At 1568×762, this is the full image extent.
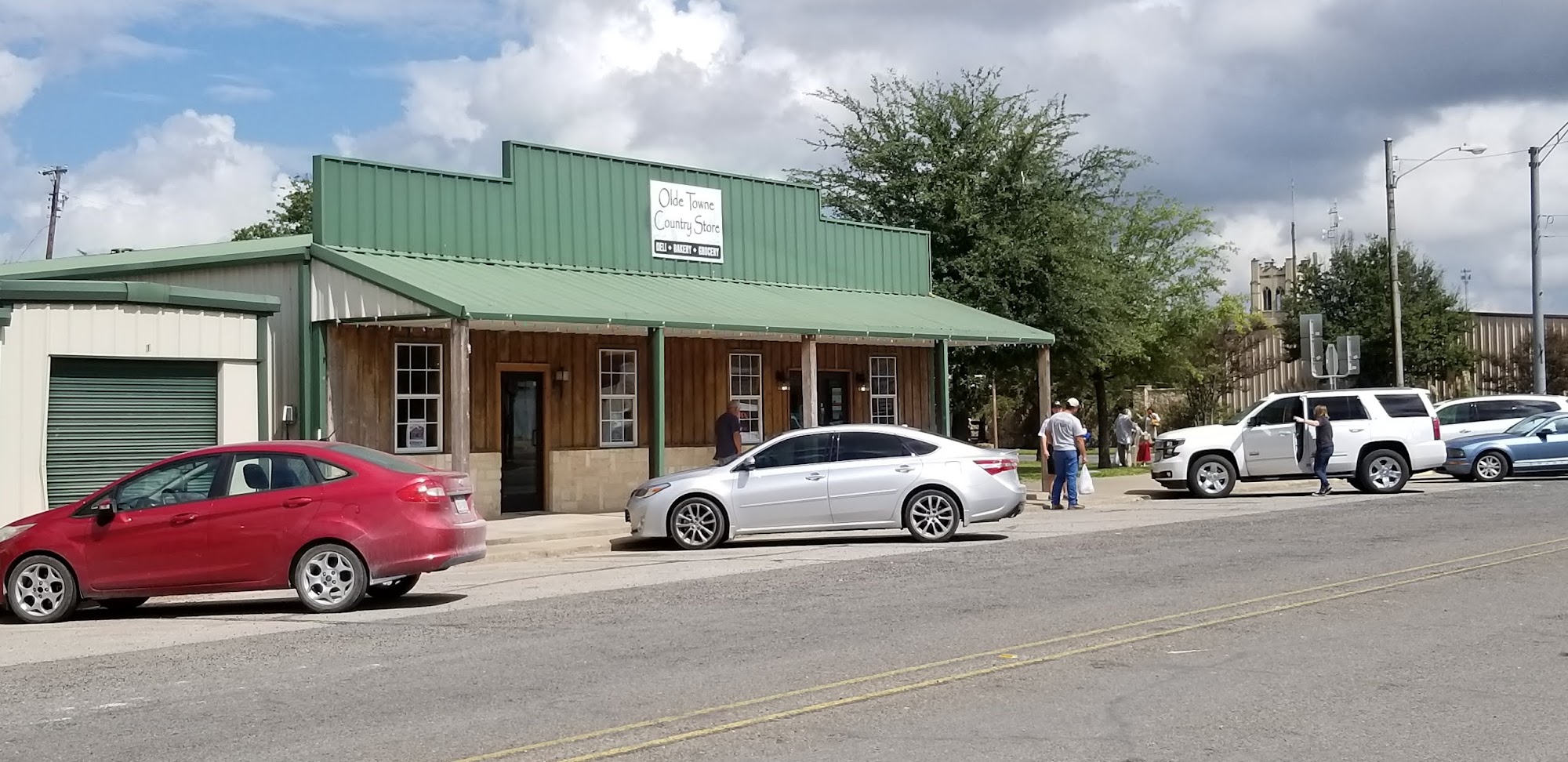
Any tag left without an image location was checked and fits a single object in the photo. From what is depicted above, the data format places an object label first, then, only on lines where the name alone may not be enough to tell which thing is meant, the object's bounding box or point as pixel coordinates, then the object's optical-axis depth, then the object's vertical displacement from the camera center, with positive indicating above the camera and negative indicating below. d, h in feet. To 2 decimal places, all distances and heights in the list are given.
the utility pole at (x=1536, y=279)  116.88 +10.77
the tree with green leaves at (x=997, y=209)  104.58 +15.58
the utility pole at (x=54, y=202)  200.52 +31.44
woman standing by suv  81.05 -1.28
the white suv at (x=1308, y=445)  83.56 -1.37
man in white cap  77.41 -1.09
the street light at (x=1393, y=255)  105.40 +11.66
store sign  80.12 +11.19
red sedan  41.45 -2.82
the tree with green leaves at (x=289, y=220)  194.90 +27.99
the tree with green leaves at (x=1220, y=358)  181.27 +8.25
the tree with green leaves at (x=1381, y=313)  179.11 +13.01
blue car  93.56 -2.08
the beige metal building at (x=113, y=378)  54.03 +2.18
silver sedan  58.75 -2.53
